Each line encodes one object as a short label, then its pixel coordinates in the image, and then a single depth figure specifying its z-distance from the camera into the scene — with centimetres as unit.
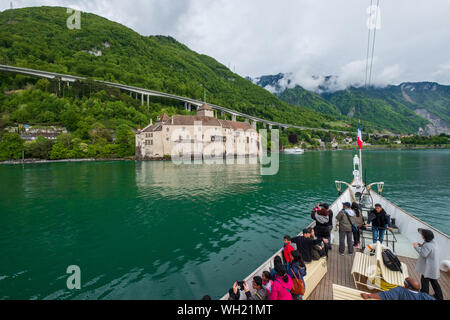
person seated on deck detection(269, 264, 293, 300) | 475
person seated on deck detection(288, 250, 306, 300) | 527
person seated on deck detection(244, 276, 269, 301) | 508
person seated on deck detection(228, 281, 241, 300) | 490
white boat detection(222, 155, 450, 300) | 552
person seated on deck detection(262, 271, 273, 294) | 520
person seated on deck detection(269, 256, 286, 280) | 534
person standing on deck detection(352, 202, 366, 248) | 839
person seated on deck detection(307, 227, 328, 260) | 666
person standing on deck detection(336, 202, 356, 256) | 780
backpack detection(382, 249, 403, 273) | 550
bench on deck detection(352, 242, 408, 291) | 538
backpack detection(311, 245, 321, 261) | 666
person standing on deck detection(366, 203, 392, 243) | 809
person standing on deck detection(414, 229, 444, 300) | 511
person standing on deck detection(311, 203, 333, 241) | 759
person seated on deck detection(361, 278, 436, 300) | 388
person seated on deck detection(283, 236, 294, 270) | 615
